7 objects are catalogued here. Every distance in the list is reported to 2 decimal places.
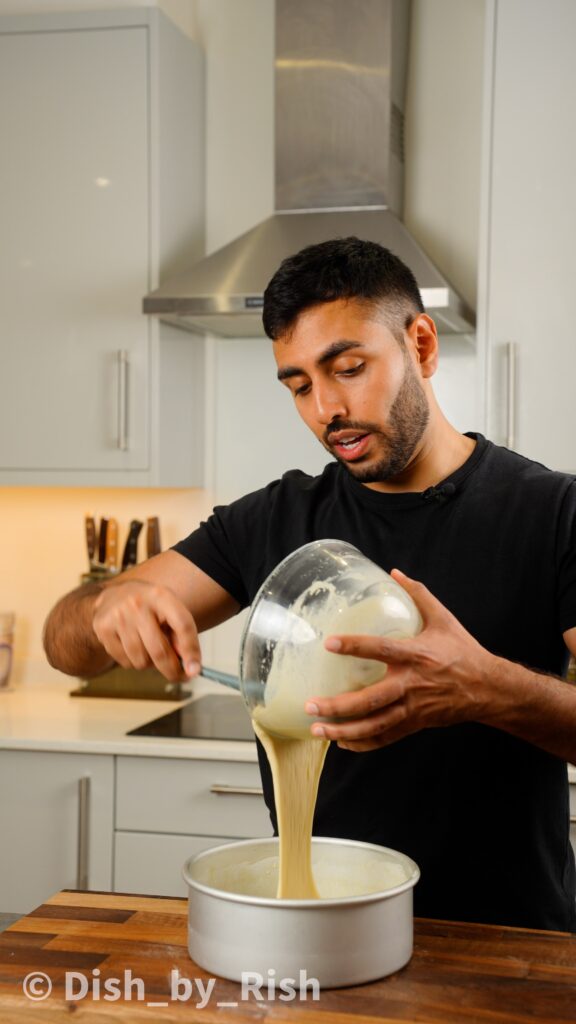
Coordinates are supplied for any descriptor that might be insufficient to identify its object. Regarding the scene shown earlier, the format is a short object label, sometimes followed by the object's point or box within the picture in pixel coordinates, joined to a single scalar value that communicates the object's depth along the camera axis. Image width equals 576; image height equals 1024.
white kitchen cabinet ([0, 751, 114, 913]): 2.43
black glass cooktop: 2.46
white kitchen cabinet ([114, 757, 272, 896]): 2.37
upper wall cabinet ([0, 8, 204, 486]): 2.70
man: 1.40
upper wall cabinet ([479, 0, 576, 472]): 2.48
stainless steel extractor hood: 2.62
